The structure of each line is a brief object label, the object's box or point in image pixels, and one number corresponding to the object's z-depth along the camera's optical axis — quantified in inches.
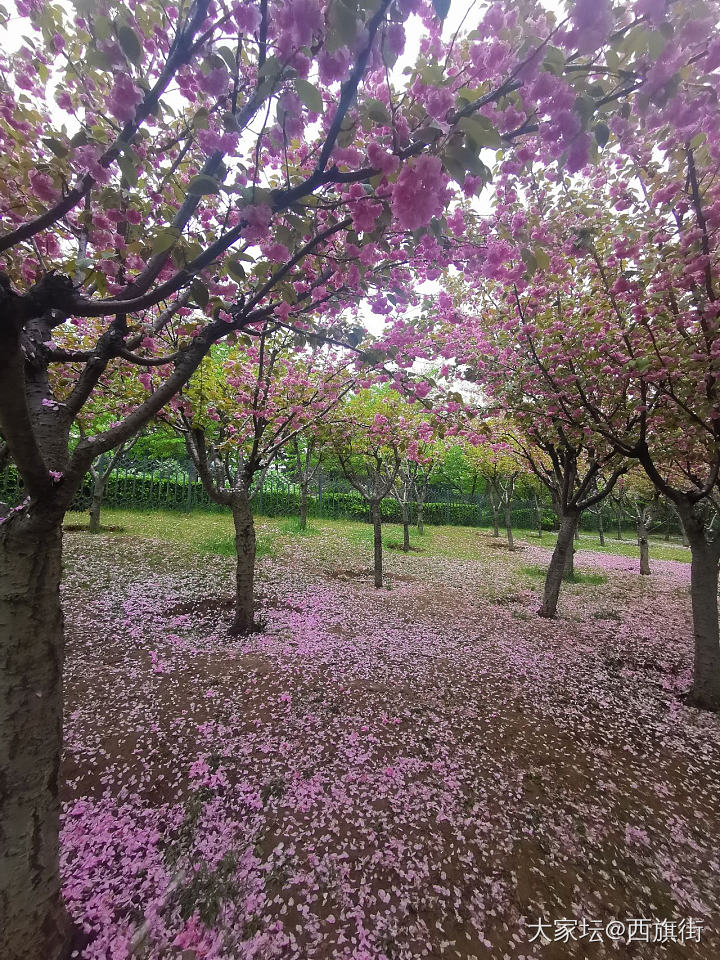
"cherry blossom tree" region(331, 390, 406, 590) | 399.9
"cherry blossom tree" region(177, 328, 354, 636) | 251.1
